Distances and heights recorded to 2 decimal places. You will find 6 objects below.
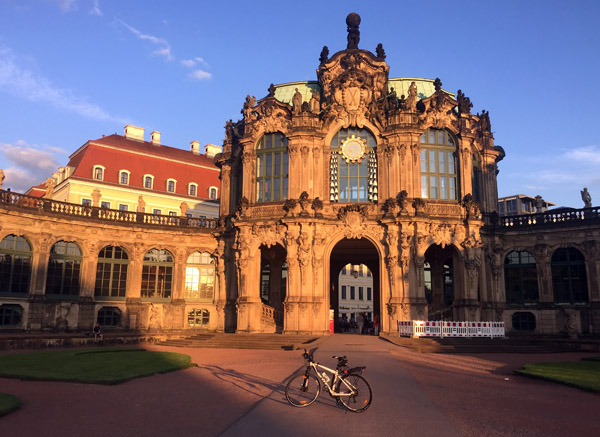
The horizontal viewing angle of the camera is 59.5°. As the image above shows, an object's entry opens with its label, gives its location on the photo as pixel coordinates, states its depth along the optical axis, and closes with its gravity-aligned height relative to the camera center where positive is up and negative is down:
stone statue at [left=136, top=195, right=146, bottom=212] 58.58 +11.25
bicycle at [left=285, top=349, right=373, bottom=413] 13.26 -2.10
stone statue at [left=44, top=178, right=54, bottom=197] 52.26 +11.42
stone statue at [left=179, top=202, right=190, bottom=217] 52.56 +9.68
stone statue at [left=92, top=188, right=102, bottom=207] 49.90 +10.21
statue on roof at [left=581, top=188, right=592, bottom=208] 42.78 +8.93
